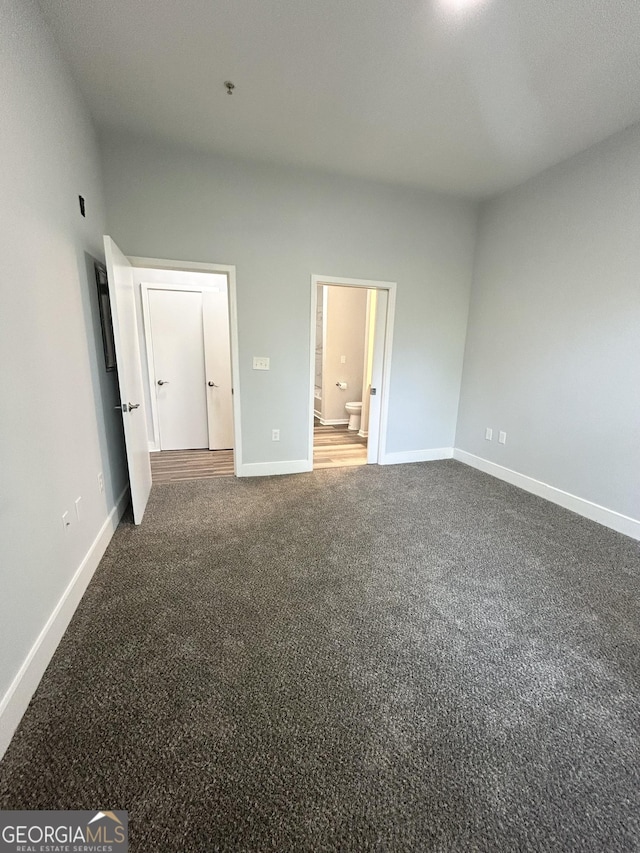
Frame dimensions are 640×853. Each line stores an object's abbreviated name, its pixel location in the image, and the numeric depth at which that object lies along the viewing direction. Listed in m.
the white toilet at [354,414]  5.82
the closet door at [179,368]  4.30
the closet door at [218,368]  4.40
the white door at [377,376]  3.75
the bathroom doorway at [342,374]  4.92
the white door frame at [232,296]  3.00
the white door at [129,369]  2.31
